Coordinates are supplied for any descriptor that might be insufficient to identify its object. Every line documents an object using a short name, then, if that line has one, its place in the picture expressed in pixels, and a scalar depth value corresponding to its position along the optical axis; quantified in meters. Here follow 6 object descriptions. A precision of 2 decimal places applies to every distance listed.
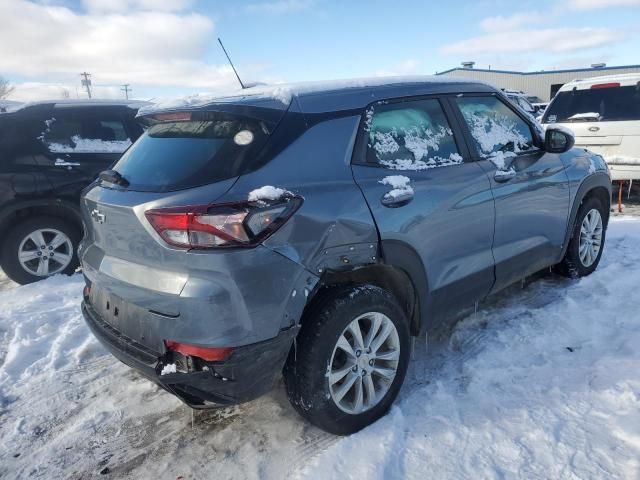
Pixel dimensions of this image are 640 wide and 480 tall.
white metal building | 41.94
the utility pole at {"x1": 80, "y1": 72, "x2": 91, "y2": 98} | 56.66
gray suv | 2.17
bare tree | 68.05
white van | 7.37
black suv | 5.04
